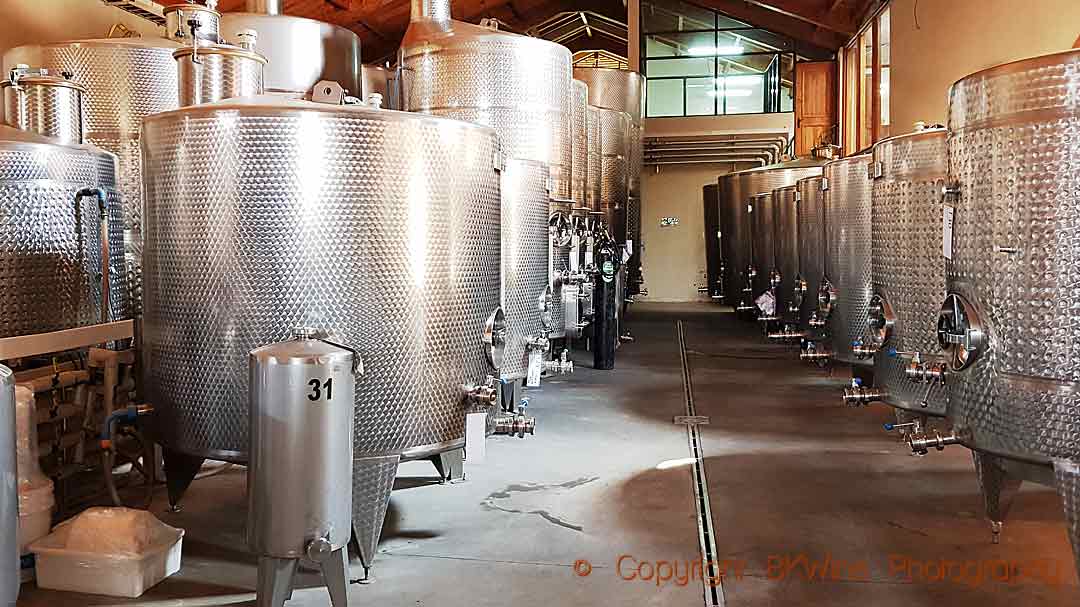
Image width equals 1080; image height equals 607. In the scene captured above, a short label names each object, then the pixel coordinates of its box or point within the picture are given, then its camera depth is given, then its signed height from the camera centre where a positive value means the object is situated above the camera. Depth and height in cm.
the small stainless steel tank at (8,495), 232 -56
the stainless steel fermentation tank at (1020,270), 274 -5
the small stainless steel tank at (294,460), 266 -56
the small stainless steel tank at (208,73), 379 +78
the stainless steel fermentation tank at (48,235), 394 +15
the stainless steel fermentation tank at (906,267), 446 -5
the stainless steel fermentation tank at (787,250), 853 +7
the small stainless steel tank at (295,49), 639 +151
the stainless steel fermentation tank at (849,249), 585 +5
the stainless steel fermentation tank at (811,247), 714 +8
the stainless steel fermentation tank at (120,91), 517 +98
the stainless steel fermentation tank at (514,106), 565 +105
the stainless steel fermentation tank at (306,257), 311 +3
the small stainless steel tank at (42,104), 448 +80
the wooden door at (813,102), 1617 +270
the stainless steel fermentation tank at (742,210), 1065 +64
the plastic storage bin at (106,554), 300 -92
